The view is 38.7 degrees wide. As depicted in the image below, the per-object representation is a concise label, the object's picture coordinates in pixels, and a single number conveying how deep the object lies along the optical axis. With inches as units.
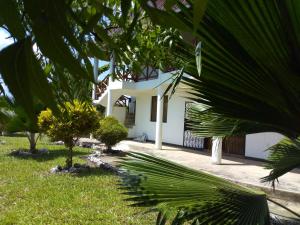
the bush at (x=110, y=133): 572.4
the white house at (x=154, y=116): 550.9
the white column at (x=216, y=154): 488.4
